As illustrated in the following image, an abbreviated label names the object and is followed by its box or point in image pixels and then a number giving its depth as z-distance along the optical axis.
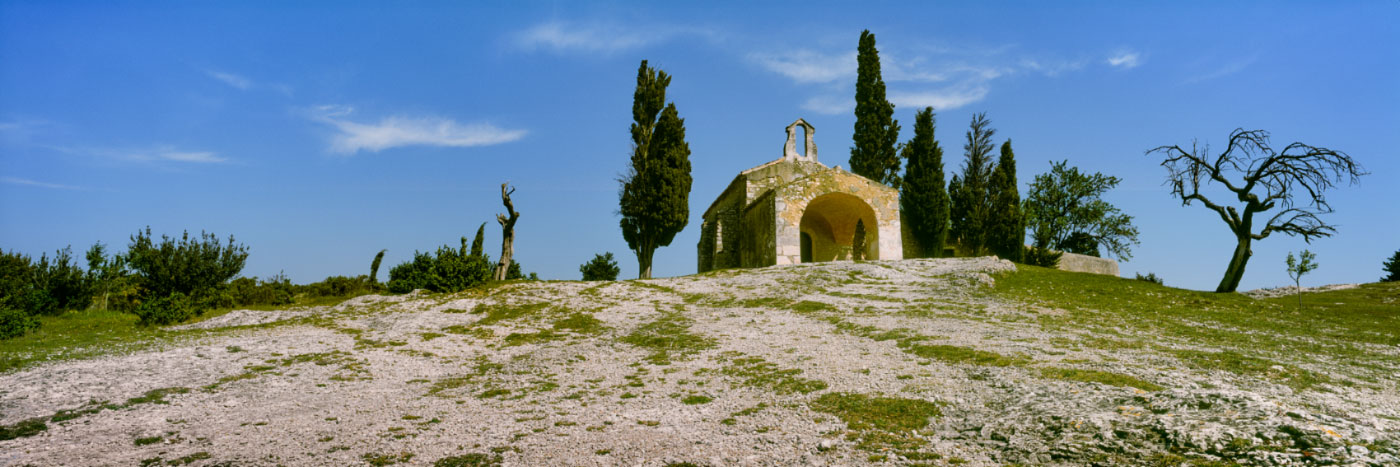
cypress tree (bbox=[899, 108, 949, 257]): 34.00
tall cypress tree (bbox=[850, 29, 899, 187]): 36.41
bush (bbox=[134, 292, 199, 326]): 15.55
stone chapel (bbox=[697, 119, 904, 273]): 24.69
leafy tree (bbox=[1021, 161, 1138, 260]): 42.09
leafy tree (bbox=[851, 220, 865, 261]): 33.91
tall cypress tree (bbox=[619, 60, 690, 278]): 30.81
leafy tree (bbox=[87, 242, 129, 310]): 28.58
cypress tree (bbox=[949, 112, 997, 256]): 35.53
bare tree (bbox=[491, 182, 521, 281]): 22.66
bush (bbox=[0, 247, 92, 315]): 25.52
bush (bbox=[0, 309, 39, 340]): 14.66
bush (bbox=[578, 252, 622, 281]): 34.22
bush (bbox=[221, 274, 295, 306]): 21.02
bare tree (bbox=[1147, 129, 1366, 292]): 19.58
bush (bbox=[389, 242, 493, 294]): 18.88
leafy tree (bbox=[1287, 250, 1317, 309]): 18.12
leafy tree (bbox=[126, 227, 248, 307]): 20.64
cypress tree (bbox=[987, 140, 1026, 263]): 34.12
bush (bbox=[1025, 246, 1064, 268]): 28.48
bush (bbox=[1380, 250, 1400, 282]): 24.42
